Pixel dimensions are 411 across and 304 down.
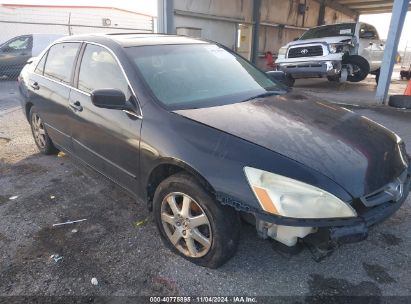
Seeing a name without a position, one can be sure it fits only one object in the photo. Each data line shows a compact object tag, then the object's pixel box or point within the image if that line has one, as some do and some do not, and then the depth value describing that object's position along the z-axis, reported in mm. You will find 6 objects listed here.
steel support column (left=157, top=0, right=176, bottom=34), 10094
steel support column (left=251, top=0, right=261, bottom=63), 13821
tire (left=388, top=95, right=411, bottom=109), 6727
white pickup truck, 9336
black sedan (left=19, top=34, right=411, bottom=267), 1981
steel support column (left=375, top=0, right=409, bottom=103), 7043
